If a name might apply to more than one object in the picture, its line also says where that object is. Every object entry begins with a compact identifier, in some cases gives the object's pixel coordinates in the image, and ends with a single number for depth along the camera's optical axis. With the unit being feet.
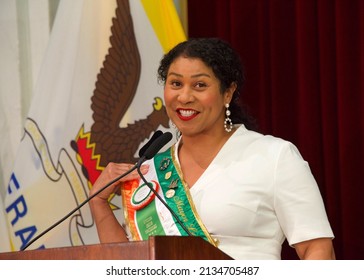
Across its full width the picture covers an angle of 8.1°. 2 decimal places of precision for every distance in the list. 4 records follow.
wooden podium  17.24
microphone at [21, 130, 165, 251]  18.68
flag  21.09
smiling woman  19.11
